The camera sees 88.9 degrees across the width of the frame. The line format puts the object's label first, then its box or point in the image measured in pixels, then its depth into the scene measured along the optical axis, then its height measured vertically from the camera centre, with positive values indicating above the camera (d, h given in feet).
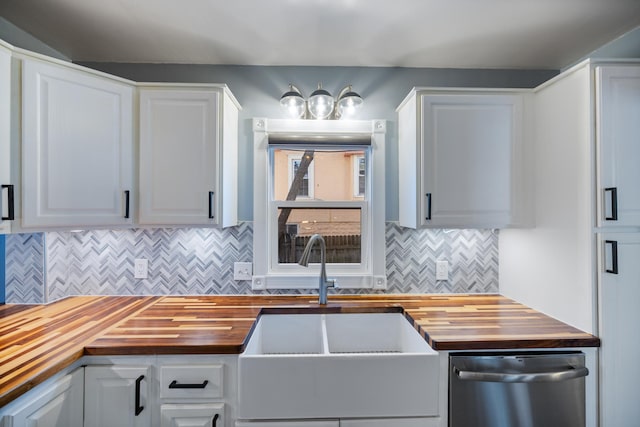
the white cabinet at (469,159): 5.70 +1.03
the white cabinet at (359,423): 4.30 -2.72
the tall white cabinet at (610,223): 4.49 -0.07
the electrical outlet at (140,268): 6.66 -1.02
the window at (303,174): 7.00 +0.95
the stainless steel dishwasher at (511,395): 4.37 -2.38
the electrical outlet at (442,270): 6.90 -1.10
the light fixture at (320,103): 6.45 +2.31
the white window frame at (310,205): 6.75 +0.28
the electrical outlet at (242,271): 6.77 -1.10
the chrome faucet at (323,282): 6.15 -1.21
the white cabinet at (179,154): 5.67 +1.11
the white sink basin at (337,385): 4.28 -2.22
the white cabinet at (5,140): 4.27 +1.03
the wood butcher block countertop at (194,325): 4.06 -1.64
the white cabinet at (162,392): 4.19 -2.27
